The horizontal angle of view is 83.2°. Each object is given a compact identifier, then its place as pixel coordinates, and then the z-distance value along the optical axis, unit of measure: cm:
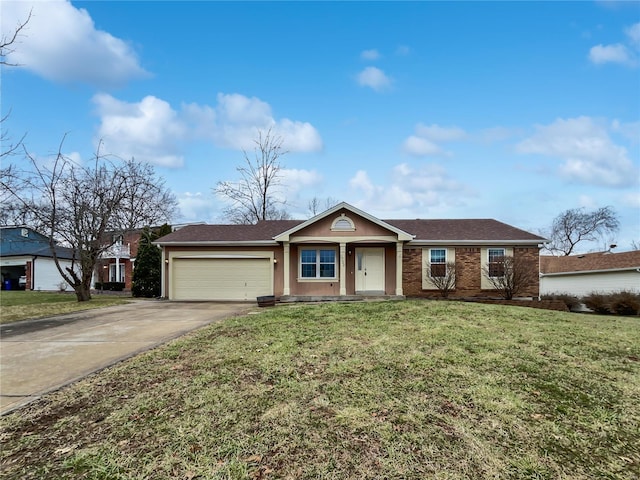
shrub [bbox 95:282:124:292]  3025
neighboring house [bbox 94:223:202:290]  3167
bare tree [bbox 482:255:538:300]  1602
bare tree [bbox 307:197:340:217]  3984
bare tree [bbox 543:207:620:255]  4084
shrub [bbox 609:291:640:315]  1670
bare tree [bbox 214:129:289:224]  3041
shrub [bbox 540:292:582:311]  1925
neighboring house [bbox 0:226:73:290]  3000
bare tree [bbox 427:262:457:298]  1631
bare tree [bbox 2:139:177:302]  1585
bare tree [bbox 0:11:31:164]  563
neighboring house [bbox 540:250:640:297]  2034
